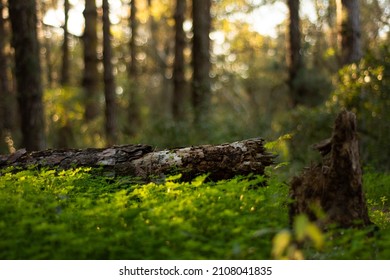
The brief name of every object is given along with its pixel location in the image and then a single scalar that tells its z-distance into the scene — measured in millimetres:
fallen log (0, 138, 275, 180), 7133
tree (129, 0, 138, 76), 26219
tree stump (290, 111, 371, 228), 5211
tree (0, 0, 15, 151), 17184
